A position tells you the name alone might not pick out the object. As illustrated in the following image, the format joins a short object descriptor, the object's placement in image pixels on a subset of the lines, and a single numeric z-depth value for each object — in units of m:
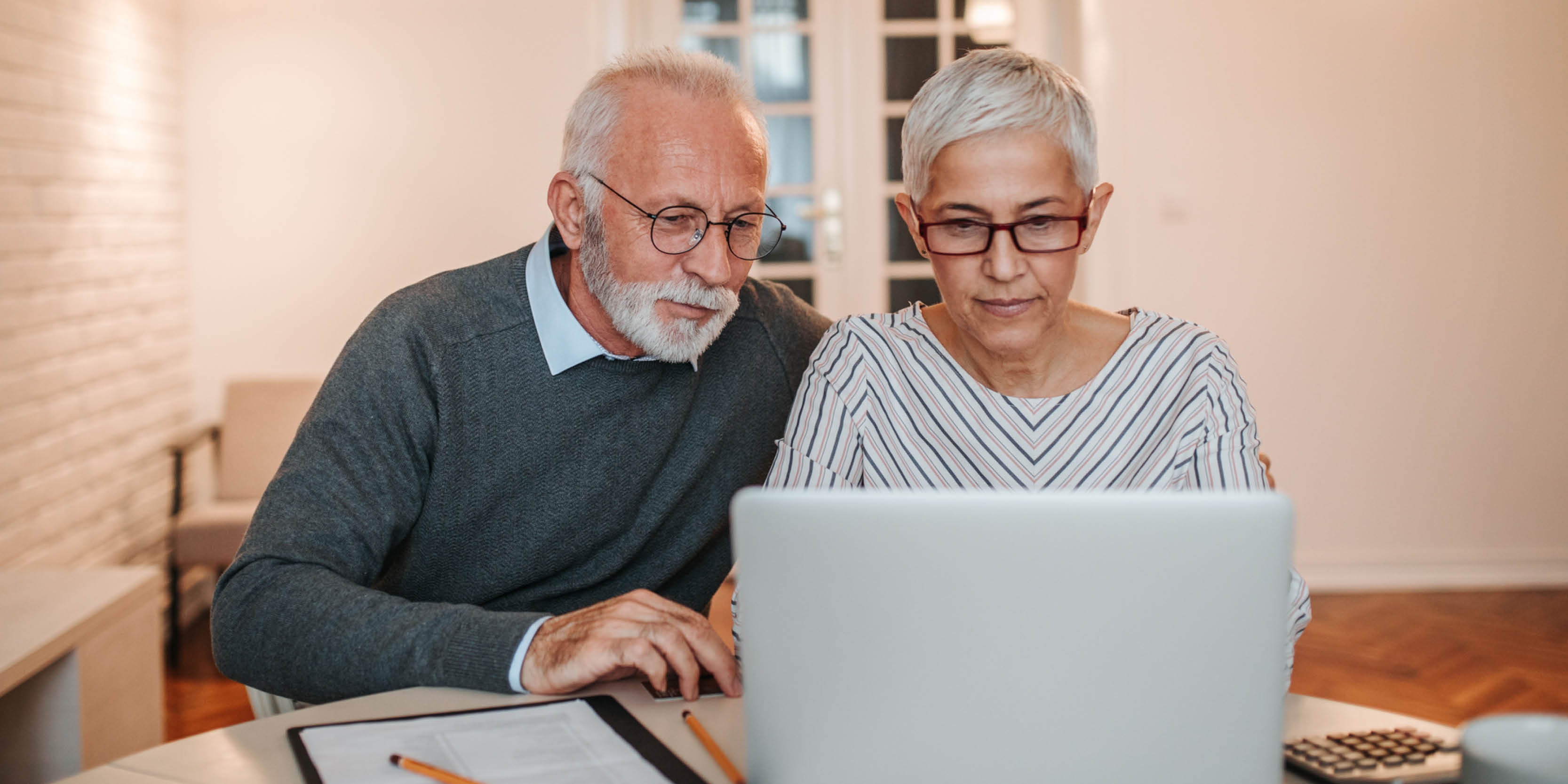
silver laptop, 0.68
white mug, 0.72
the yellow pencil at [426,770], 0.87
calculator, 0.85
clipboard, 0.90
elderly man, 1.47
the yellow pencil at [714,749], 0.90
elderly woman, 1.29
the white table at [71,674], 1.98
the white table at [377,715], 0.93
